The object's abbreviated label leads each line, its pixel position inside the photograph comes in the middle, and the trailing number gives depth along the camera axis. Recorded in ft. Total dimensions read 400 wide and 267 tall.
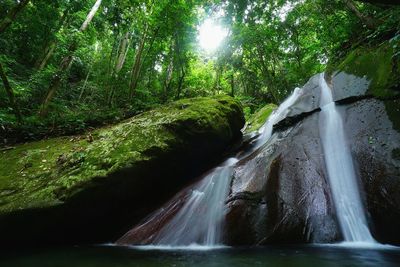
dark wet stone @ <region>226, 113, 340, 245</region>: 15.26
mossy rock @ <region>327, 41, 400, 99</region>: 18.80
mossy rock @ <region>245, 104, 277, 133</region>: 34.97
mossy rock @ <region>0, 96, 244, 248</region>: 17.21
